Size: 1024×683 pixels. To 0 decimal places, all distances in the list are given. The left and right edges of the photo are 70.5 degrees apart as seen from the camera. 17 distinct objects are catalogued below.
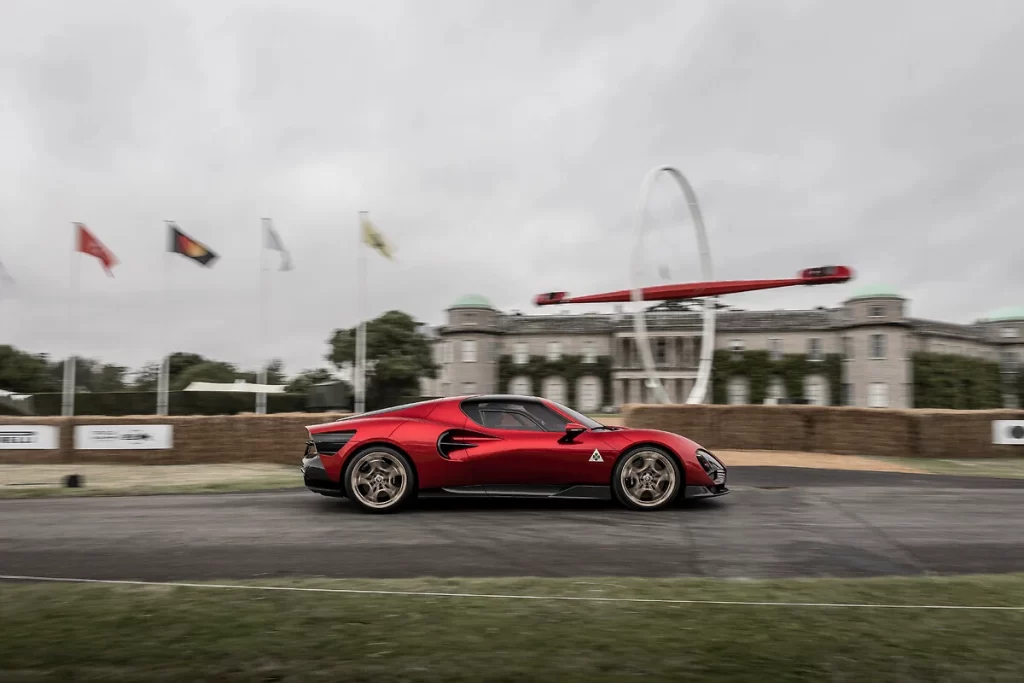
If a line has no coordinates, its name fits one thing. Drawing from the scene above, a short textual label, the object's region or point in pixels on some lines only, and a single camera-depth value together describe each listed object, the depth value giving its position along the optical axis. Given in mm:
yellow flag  28922
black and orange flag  27453
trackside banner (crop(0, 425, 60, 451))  16031
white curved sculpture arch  29828
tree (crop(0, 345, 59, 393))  72144
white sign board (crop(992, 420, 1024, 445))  16875
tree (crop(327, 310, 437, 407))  70562
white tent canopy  56500
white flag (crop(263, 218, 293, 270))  29266
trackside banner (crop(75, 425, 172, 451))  15352
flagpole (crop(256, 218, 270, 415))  29766
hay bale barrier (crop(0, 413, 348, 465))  14984
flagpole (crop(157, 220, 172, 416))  29547
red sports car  7293
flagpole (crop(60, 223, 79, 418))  28562
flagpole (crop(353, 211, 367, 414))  30220
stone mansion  66000
